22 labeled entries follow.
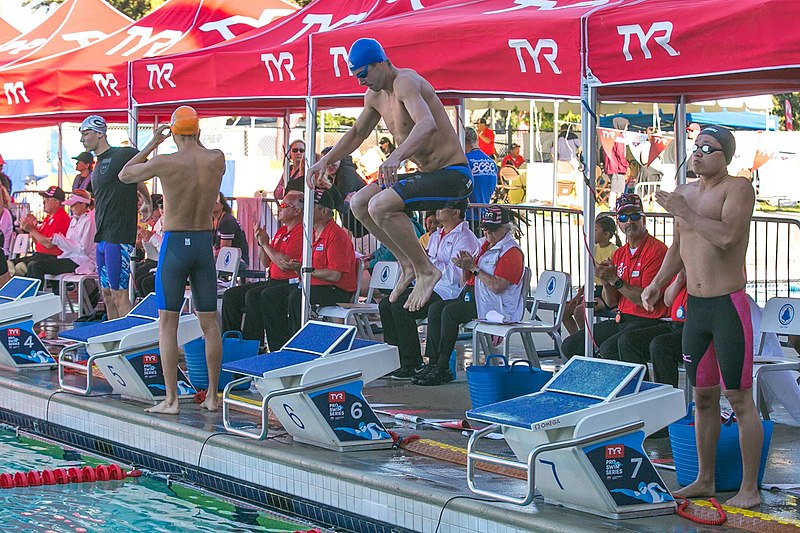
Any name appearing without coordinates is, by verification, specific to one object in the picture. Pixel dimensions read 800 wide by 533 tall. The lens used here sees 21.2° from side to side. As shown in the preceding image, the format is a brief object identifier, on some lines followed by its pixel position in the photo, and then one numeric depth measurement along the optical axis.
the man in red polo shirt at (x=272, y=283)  18.83
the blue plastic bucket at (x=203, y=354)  16.06
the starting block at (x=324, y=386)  12.36
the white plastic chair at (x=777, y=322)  13.07
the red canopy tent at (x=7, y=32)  37.58
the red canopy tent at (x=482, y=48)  12.38
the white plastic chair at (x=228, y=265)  21.11
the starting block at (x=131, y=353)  15.31
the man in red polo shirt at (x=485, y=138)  37.99
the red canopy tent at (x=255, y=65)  16.17
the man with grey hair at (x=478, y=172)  20.67
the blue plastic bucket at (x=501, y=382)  13.30
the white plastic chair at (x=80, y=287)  23.75
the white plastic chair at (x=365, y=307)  17.92
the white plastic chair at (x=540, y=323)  15.67
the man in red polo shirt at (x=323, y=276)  18.18
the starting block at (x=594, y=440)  9.51
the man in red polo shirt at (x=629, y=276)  14.36
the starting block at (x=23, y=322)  18.25
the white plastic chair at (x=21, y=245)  27.56
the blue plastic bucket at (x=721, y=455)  10.43
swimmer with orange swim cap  14.23
